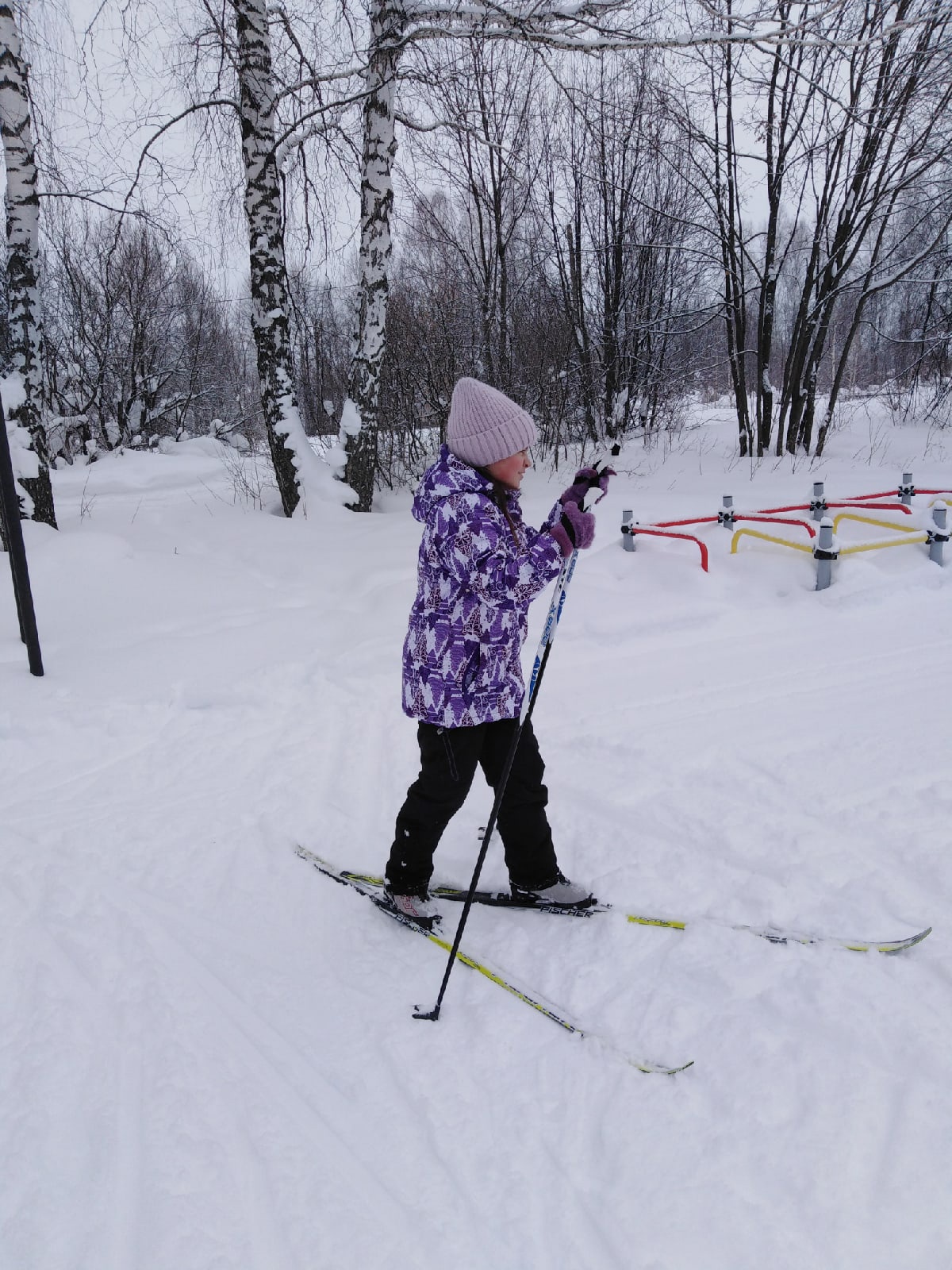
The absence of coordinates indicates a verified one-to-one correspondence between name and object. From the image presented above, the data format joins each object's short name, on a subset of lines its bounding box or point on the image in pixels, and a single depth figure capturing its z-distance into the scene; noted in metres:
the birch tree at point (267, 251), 6.93
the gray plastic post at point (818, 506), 6.44
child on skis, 2.22
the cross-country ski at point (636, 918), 2.27
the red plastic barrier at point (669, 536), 5.67
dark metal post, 4.00
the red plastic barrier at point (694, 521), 6.38
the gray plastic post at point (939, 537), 5.52
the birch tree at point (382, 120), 6.28
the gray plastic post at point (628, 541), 6.14
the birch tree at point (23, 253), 5.98
